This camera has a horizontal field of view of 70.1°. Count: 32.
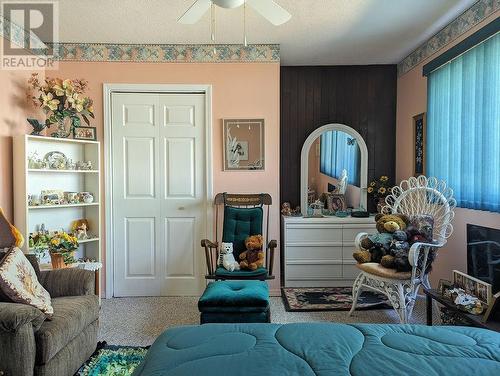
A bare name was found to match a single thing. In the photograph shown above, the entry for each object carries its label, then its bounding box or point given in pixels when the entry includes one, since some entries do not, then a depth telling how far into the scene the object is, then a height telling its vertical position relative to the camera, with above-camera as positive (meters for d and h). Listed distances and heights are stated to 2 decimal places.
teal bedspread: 1.21 -0.63
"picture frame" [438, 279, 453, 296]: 2.70 -0.79
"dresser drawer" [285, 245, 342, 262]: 4.01 -0.78
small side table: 2.17 -0.86
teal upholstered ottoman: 2.57 -0.89
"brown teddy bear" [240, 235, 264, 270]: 3.39 -0.68
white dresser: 4.01 -0.75
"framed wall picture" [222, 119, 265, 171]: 3.87 +0.43
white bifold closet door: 3.85 -0.12
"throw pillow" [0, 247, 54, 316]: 2.04 -0.59
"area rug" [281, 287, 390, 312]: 3.46 -1.19
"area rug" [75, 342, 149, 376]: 2.29 -1.21
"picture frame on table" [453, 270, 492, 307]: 2.38 -0.73
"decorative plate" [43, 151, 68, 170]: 3.31 +0.23
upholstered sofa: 1.87 -0.83
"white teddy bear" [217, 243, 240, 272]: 3.32 -0.72
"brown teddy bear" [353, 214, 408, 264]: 3.17 -0.52
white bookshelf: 3.03 -0.02
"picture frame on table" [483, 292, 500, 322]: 2.21 -0.78
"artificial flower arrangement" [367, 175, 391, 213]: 4.27 -0.08
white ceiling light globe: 2.02 +1.03
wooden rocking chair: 3.63 -0.35
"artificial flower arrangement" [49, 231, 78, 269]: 3.02 -0.57
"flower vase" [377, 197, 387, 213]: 4.20 -0.24
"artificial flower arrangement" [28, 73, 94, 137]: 3.24 +0.77
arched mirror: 4.39 +0.23
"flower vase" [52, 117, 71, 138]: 3.37 +0.51
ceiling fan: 2.06 +1.08
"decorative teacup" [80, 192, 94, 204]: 3.57 -0.14
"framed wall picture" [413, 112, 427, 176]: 3.81 +0.45
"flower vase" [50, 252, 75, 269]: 3.02 -0.65
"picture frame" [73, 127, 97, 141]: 3.52 +0.51
